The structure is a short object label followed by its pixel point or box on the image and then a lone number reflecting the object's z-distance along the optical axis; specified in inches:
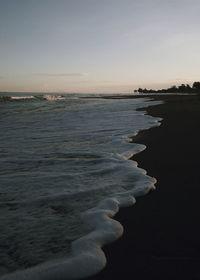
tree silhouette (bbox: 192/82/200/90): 3644.2
